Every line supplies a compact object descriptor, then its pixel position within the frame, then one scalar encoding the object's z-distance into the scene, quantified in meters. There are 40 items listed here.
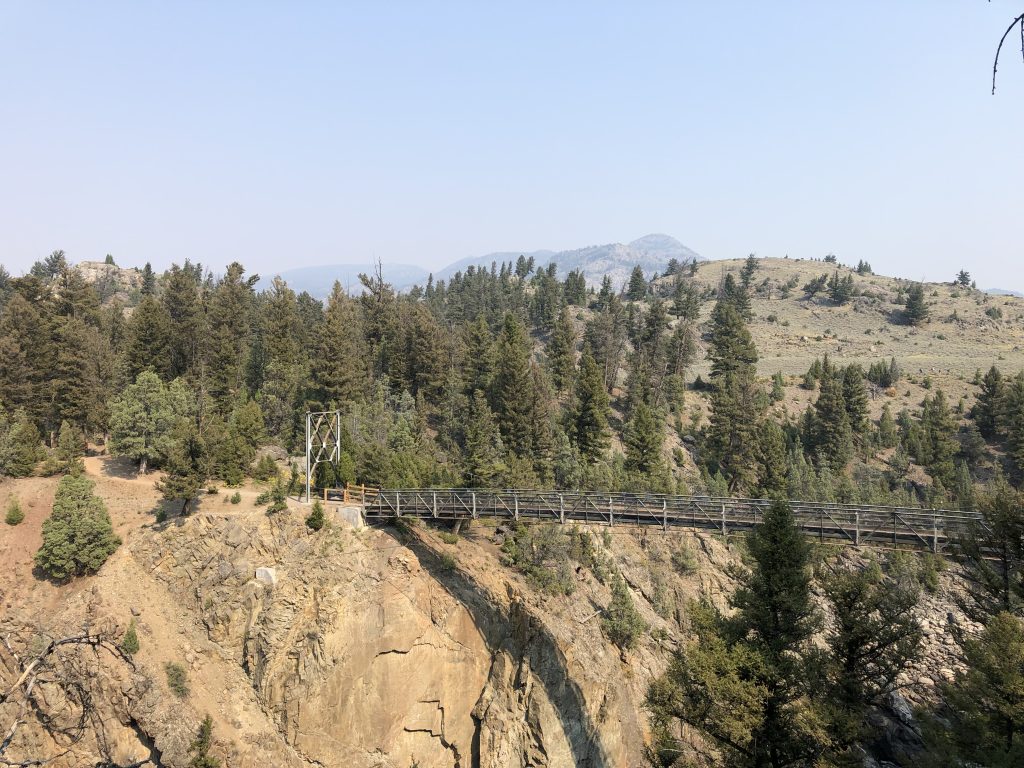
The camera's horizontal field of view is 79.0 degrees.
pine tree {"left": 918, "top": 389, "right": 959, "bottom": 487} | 65.06
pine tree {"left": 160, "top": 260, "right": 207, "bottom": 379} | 58.75
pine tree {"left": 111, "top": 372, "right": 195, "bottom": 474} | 42.16
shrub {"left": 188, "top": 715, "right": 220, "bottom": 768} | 28.95
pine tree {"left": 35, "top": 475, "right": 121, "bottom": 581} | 32.78
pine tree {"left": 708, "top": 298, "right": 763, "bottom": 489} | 61.22
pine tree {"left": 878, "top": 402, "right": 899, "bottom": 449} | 72.94
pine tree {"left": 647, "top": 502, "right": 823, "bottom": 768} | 19.97
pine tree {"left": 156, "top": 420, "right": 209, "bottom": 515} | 35.31
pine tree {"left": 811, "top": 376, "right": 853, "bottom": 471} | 67.12
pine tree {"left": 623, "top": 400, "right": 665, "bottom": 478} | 54.28
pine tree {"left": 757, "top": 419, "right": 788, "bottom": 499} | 58.03
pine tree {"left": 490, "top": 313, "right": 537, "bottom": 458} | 54.91
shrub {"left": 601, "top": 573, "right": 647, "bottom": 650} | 38.75
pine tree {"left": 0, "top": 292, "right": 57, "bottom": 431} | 46.12
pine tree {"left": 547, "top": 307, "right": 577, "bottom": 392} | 71.88
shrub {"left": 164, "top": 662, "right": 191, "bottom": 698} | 30.80
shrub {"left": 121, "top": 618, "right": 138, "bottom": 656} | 30.66
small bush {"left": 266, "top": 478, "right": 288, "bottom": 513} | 36.19
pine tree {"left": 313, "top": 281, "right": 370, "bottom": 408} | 54.91
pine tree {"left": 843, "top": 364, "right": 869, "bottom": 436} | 73.00
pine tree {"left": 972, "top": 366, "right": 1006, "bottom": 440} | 73.88
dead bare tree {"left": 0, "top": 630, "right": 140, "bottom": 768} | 29.98
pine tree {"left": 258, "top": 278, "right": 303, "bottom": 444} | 55.31
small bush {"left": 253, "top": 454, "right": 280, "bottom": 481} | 43.34
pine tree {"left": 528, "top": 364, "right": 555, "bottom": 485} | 53.34
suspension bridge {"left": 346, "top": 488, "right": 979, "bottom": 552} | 27.17
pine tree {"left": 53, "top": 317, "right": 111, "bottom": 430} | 45.81
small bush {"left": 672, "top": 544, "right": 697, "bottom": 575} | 48.19
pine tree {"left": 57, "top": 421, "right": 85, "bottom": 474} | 40.38
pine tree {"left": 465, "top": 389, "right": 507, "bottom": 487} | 40.75
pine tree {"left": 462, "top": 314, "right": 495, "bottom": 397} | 63.62
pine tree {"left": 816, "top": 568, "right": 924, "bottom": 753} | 20.34
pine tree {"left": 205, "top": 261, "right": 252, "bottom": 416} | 55.94
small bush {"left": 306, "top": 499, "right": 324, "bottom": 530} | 35.50
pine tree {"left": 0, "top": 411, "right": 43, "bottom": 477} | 39.09
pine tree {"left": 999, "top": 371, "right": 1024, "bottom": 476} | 64.69
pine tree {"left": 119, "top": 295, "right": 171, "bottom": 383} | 54.25
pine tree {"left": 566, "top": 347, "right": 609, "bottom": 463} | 57.16
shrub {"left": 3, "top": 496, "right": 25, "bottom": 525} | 35.38
